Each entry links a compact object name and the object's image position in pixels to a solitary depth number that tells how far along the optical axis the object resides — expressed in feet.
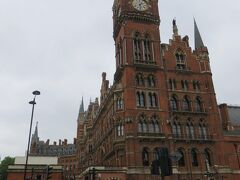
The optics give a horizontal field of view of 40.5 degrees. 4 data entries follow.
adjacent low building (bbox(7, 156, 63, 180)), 176.96
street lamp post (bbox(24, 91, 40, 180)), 111.55
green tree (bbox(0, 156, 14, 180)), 306.14
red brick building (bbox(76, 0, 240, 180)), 174.50
